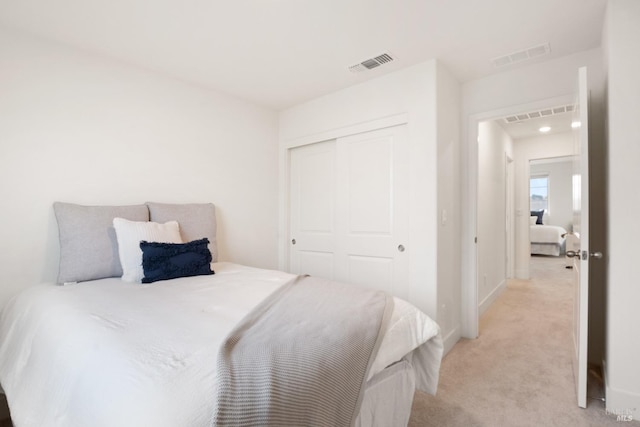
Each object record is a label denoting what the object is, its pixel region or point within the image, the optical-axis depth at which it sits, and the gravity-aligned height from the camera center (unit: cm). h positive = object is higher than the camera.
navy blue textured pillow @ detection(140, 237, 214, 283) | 197 -32
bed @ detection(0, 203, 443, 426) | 78 -44
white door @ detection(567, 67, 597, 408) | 179 -19
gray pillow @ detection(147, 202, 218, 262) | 246 -4
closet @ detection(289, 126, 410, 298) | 266 +3
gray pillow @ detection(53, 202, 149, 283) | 198 -20
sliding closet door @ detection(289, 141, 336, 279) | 322 +4
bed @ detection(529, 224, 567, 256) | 728 -65
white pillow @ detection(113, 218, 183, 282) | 200 -18
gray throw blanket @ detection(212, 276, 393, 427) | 78 -46
